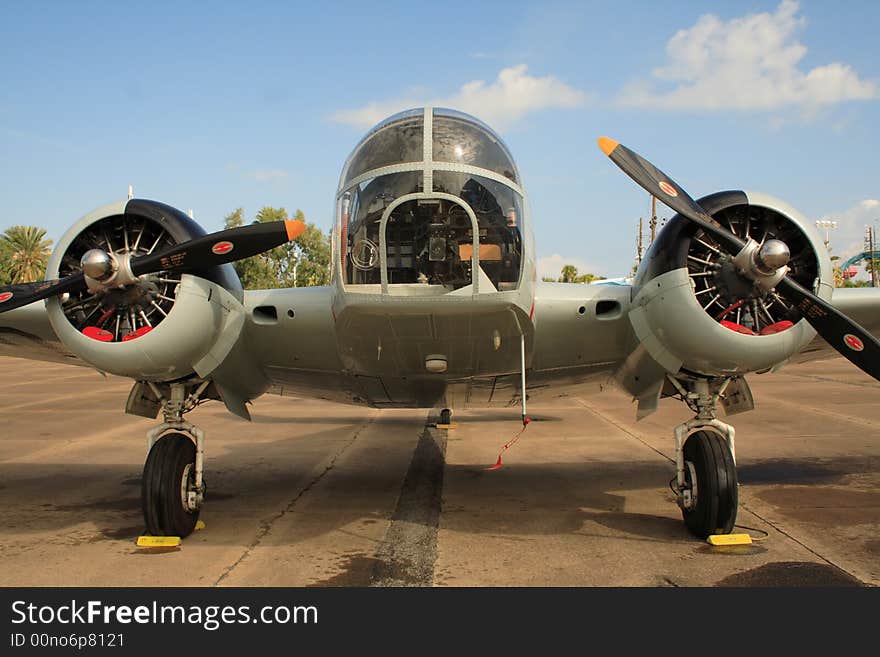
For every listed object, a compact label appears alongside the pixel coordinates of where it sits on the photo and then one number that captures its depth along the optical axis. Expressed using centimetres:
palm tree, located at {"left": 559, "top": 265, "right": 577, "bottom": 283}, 10132
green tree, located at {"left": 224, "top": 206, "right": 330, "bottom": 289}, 5444
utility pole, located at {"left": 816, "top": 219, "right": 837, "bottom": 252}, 8010
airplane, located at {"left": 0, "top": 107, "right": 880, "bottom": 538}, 512
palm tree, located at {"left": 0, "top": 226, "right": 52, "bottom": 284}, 6391
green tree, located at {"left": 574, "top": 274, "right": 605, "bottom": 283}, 9702
